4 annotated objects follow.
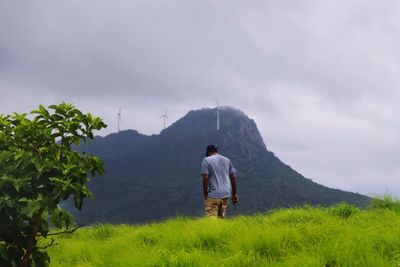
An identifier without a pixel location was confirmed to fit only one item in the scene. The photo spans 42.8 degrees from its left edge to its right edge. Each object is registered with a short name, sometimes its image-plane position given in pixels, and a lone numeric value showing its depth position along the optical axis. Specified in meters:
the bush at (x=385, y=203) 11.62
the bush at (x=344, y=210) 11.58
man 12.25
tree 5.55
